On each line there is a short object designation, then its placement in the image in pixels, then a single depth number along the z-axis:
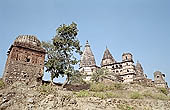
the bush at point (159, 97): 14.96
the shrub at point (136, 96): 13.94
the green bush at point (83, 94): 12.80
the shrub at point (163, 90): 20.81
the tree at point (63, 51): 18.70
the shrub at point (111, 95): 13.52
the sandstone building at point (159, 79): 40.78
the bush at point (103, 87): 16.55
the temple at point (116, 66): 42.00
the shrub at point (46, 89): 12.48
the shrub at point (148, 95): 15.30
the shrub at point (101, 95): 12.84
